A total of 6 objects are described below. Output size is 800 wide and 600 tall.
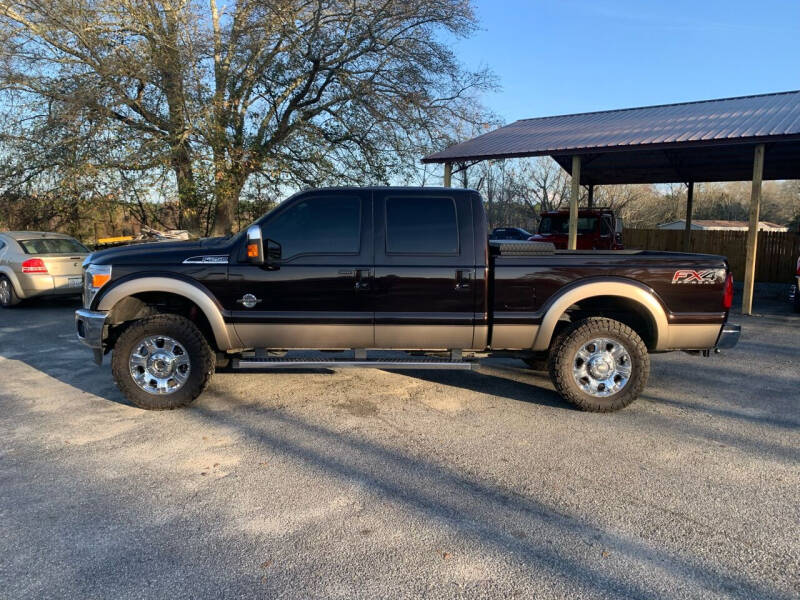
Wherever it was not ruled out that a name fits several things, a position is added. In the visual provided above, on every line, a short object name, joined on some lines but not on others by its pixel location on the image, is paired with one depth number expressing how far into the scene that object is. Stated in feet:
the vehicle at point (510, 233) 101.86
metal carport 37.19
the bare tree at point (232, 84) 48.01
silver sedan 35.27
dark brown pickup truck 16.78
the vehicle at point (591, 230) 53.57
